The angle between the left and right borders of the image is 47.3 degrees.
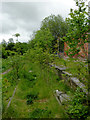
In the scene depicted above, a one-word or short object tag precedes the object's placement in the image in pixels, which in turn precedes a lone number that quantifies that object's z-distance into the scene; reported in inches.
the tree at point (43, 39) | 222.1
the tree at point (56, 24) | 533.0
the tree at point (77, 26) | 76.3
